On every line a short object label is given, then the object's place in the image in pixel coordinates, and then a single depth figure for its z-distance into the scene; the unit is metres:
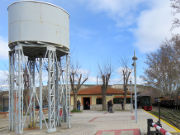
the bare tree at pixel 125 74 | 33.29
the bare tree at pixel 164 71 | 33.64
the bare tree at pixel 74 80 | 31.75
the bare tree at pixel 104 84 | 32.88
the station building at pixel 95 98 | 37.34
